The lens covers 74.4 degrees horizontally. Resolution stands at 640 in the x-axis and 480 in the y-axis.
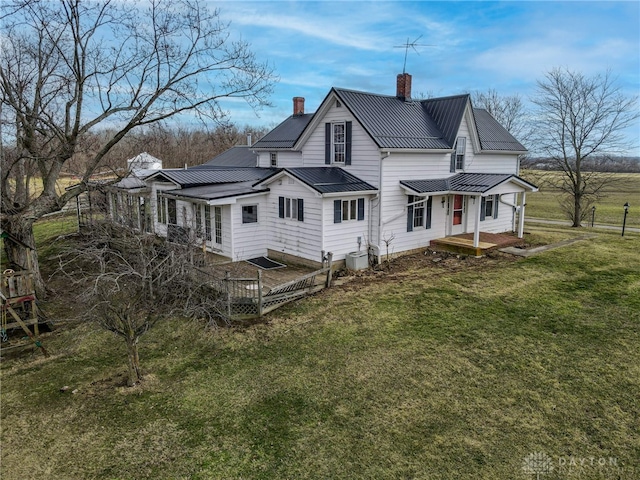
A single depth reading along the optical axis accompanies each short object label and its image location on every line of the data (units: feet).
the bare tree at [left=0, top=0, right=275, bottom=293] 40.88
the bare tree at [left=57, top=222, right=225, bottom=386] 27.61
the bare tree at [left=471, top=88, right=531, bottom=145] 123.18
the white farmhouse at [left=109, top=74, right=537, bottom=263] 50.78
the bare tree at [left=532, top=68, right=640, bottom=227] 76.64
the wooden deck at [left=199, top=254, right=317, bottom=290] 44.02
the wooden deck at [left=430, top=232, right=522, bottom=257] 54.80
